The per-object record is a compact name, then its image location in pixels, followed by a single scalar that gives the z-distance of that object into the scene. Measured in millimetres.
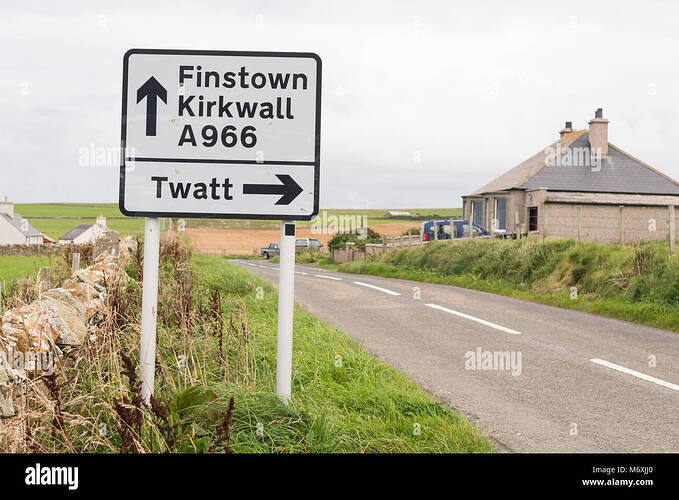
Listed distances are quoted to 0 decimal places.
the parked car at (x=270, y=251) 59338
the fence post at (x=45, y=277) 7757
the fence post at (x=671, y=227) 14398
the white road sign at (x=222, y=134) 4285
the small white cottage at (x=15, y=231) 39000
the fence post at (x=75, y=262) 9047
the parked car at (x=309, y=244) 58569
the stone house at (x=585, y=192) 34875
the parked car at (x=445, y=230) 34656
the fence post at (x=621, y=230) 16641
